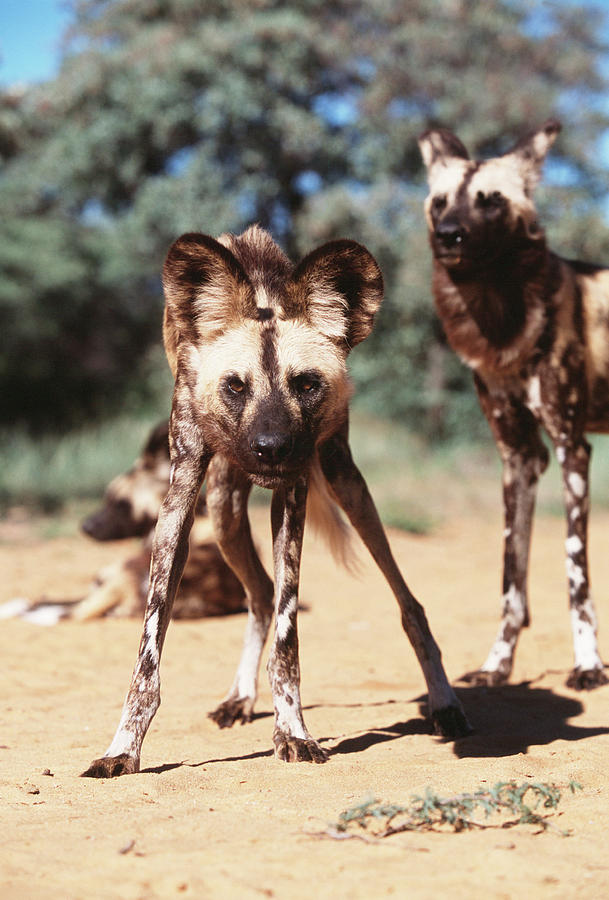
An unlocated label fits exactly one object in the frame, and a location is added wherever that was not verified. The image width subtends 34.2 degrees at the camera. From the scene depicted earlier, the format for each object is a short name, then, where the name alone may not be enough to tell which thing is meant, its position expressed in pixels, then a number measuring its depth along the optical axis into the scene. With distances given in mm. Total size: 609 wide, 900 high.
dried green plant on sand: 2369
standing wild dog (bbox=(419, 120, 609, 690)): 4938
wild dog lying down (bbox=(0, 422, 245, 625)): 6211
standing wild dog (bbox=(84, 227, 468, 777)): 3098
